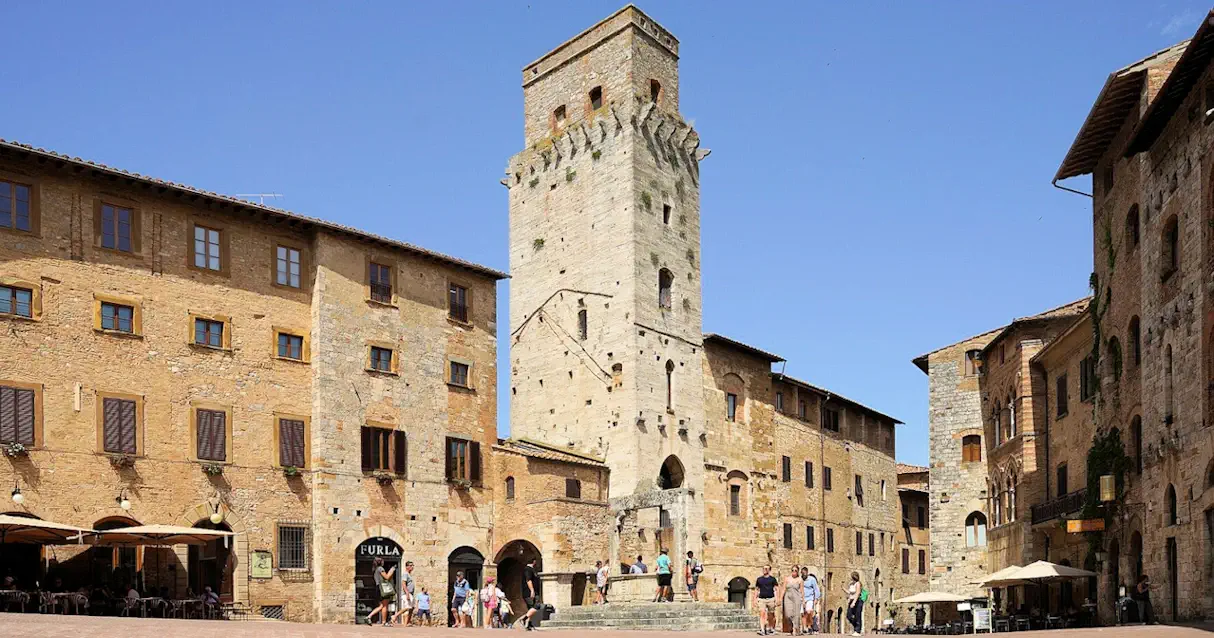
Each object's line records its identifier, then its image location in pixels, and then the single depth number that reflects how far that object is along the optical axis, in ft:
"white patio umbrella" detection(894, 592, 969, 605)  135.33
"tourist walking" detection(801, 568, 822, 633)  93.61
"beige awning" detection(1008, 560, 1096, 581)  108.78
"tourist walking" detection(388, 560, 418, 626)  101.97
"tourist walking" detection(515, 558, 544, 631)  96.41
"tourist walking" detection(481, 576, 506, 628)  102.89
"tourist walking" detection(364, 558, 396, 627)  95.29
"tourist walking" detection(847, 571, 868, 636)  99.96
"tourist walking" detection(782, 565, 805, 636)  88.89
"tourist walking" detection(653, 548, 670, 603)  107.86
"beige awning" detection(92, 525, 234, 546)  91.91
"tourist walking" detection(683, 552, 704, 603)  118.93
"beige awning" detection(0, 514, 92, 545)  85.46
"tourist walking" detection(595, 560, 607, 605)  118.42
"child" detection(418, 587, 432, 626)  108.06
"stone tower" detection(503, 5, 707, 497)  151.94
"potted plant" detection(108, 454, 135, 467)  100.48
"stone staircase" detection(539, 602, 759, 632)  105.81
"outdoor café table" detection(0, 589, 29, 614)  86.58
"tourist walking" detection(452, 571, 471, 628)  105.81
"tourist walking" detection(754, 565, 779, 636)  91.81
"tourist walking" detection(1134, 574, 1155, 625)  92.32
